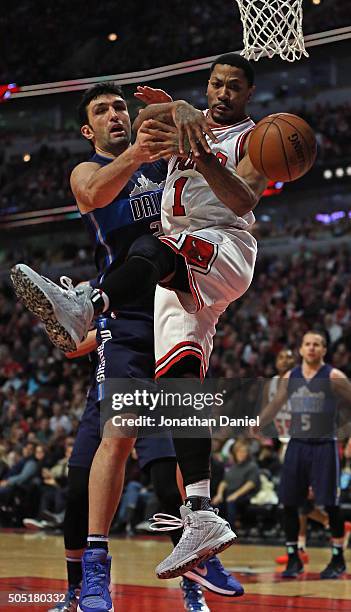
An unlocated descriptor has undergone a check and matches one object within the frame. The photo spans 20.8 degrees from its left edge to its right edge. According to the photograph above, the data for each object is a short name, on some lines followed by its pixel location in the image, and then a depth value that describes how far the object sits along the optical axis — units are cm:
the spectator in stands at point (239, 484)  1001
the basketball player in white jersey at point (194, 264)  372
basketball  389
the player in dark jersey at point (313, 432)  766
